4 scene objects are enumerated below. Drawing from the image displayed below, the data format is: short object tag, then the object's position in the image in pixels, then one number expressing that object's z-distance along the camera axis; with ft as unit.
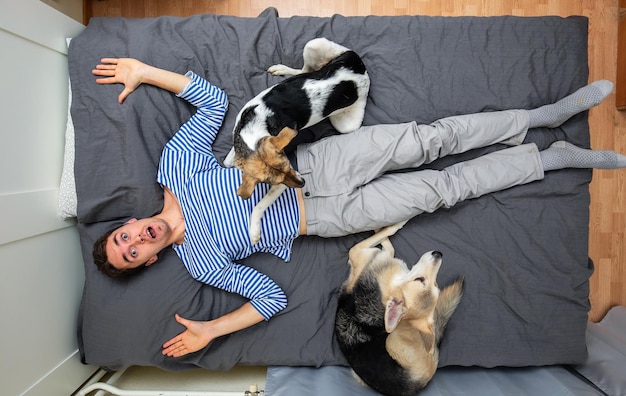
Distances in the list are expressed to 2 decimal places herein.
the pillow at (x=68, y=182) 8.48
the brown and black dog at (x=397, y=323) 7.96
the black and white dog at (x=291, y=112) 6.52
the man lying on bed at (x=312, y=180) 8.09
